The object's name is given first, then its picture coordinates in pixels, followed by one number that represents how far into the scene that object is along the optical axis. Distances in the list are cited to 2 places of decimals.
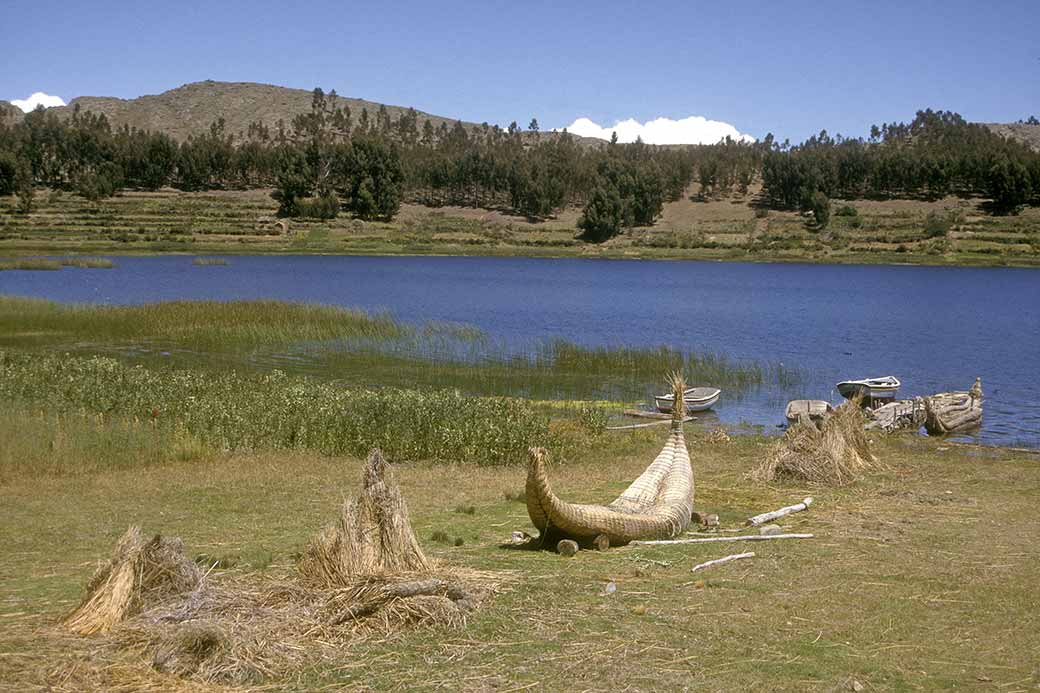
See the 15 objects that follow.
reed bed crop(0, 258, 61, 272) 64.62
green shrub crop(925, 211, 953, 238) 102.25
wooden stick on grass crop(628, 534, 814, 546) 10.75
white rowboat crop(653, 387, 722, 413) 24.72
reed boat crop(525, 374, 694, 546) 10.20
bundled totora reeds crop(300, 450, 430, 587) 8.15
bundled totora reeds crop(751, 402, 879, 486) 15.66
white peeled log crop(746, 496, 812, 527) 12.30
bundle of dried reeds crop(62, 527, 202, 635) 7.39
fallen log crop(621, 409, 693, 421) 23.94
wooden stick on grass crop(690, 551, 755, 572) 9.92
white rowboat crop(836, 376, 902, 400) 26.52
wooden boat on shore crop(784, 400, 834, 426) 22.75
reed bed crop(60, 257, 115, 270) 68.44
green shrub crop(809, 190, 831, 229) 113.50
